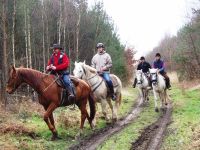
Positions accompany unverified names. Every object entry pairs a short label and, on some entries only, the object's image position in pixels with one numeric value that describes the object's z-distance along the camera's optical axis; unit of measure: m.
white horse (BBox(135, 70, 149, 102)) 20.32
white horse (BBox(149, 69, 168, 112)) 18.34
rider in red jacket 11.66
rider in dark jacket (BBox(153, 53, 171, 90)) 19.31
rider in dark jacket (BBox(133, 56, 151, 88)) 21.70
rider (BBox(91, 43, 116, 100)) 14.53
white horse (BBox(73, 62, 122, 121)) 13.56
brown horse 10.95
